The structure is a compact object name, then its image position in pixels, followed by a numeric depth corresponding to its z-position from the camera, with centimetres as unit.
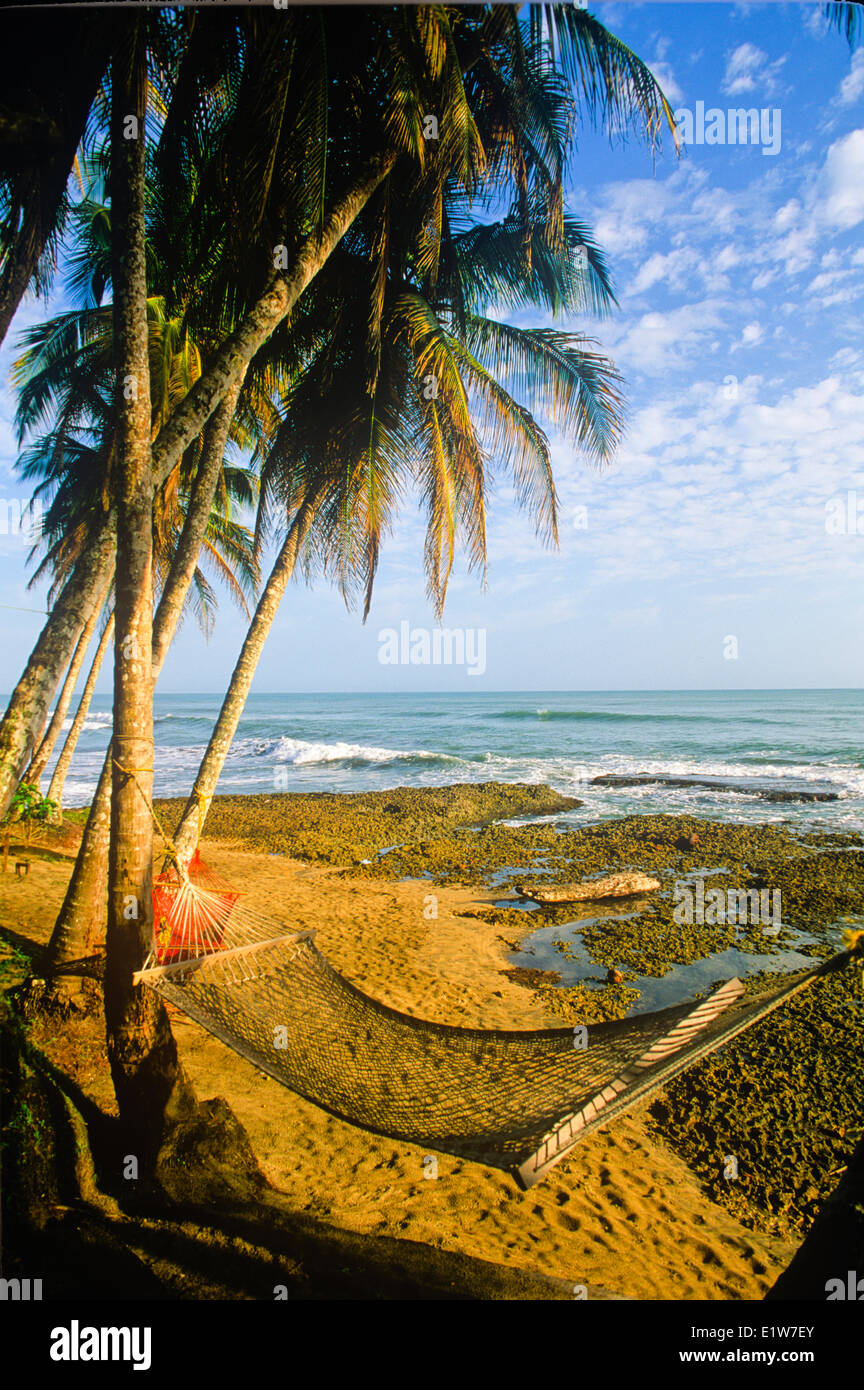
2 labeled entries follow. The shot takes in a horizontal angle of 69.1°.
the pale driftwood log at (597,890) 741
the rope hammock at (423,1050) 204
